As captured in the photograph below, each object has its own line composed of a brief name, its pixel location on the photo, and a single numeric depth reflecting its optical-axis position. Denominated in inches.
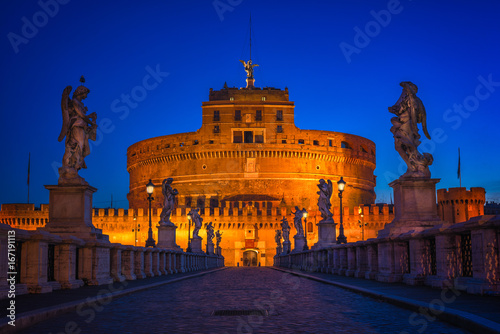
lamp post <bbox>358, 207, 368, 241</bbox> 2861.2
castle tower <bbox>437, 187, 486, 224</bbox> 2994.6
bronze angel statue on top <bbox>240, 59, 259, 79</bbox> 3811.0
